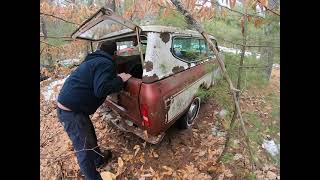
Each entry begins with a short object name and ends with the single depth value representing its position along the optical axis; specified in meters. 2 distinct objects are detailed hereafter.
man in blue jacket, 1.40
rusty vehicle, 1.43
